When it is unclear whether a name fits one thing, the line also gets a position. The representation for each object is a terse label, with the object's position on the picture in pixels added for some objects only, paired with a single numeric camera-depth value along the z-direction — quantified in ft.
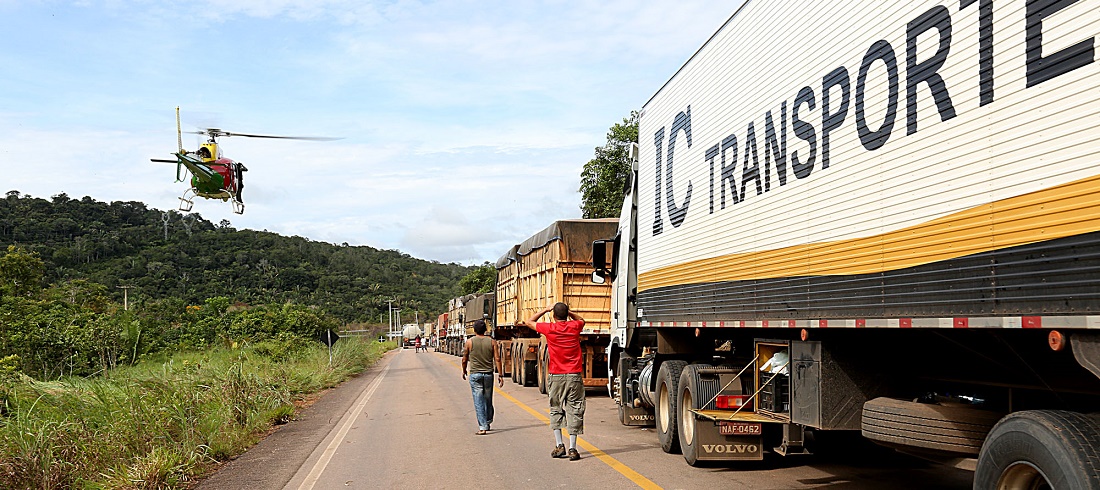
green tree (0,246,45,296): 137.90
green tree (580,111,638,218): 104.72
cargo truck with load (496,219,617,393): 64.59
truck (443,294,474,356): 159.68
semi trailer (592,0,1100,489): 14.55
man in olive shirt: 43.57
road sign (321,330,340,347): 91.30
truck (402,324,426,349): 337.11
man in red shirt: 35.19
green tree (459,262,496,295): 261.87
